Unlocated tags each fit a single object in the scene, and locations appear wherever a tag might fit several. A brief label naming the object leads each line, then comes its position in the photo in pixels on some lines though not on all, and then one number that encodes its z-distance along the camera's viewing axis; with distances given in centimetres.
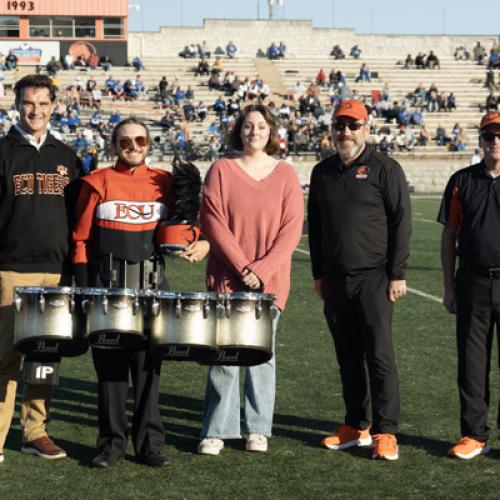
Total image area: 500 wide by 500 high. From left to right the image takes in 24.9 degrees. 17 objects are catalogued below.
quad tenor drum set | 516
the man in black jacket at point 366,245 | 592
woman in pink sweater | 587
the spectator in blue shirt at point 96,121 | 4191
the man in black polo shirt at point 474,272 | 585
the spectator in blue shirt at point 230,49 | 5809
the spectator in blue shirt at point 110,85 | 4742
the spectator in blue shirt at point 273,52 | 5766
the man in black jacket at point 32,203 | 564
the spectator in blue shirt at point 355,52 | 5941
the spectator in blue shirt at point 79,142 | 3690
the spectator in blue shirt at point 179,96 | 4678
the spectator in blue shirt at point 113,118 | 4198
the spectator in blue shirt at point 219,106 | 4575
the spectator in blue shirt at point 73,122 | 4131
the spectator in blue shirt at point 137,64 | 5212
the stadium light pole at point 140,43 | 6064
